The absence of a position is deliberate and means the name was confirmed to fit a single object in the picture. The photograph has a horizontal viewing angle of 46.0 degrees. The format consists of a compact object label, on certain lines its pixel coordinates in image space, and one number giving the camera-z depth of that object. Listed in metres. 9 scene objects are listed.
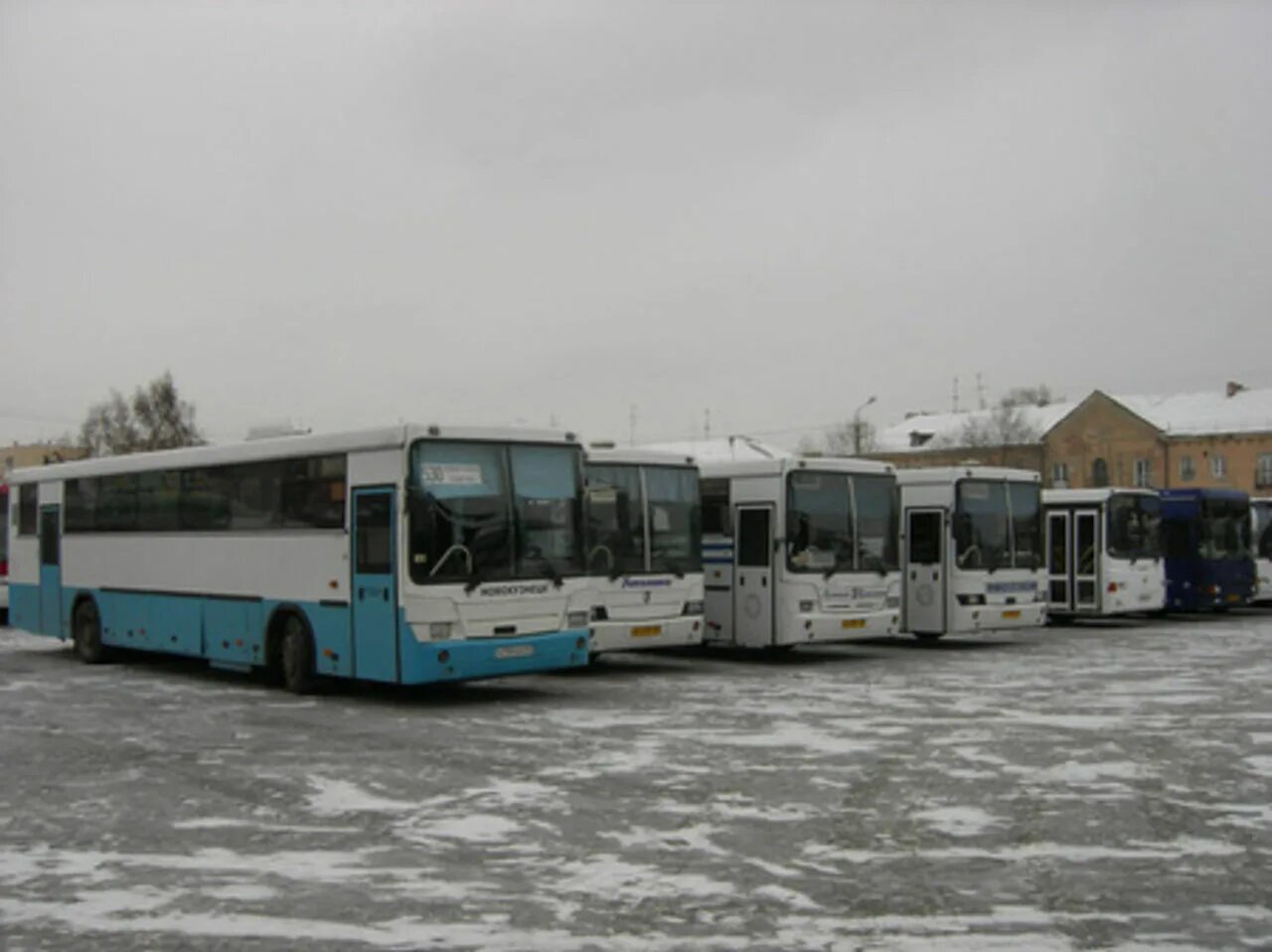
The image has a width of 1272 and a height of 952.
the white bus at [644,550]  19.23
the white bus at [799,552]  20.70
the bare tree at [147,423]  87.81
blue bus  32.91
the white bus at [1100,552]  29.44
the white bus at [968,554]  23.67
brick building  89.56
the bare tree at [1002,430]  96.73
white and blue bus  15.43
